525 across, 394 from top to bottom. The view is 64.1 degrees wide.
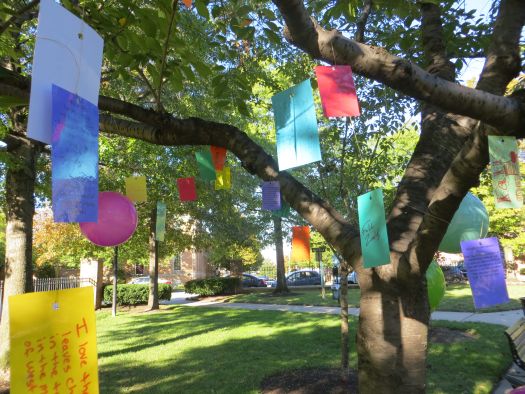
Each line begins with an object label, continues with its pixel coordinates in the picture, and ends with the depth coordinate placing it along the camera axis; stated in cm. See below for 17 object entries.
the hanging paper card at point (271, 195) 285
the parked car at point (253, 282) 2938
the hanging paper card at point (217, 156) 338
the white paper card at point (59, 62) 135
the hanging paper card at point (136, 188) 363
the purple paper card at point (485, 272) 224
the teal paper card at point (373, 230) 197
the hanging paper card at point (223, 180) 378
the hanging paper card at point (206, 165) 367
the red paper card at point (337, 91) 209
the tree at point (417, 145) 182
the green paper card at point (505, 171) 176
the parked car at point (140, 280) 2959
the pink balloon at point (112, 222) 290
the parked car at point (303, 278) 2612
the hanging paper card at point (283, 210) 335
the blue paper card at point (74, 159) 137
